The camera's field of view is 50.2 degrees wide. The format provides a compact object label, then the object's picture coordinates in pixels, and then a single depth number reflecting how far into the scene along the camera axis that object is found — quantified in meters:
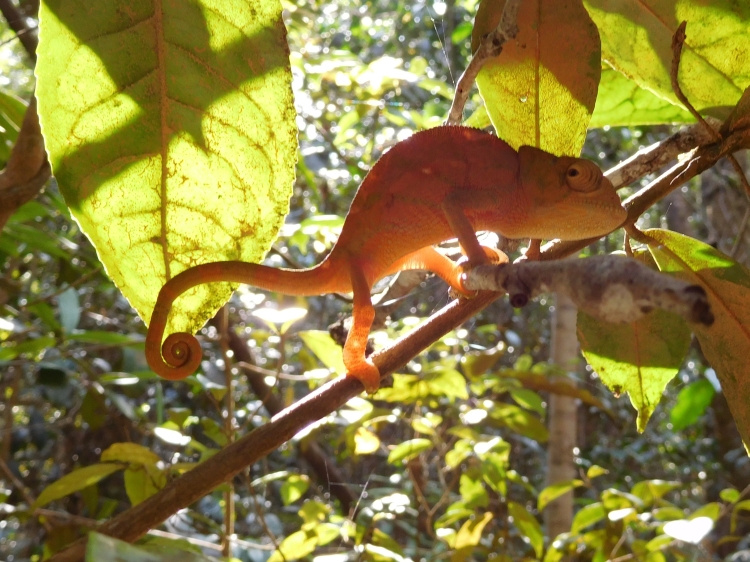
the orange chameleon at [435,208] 0.32
